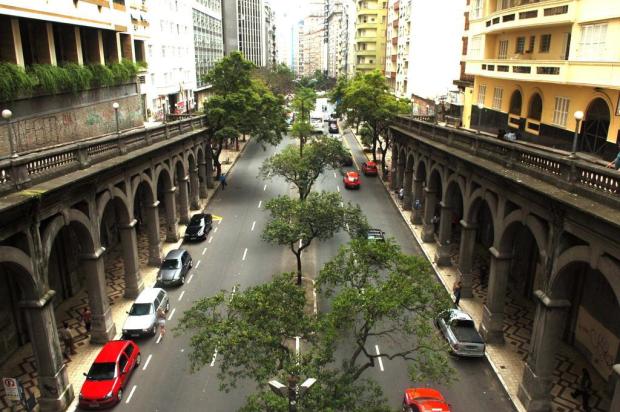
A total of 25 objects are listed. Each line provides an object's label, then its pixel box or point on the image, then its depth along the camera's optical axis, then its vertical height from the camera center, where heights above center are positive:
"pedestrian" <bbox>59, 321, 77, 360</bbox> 23.91 -12.75
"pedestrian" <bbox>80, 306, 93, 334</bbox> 25.20 -12.13
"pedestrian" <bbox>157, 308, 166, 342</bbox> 25.81 -12.73
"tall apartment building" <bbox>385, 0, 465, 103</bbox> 69.31 +4.82
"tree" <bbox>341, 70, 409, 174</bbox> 58.16 -2.85
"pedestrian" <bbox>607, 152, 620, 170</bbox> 18.77 -3.19
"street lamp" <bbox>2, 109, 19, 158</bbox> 17.50 -1.33
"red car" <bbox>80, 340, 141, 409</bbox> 20.02 -12.46
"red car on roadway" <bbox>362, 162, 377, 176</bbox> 63.52 -11.48
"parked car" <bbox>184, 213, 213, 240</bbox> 39.78 -12.08
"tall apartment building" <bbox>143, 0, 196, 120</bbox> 56.53 +2.31
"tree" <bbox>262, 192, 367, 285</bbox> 28.47 -8.16
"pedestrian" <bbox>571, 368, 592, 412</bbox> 20.14 -12.79
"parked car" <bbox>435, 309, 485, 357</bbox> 23.55 -12.37
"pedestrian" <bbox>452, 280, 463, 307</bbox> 28.73 -12.35
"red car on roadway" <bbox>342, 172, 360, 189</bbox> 56.50 -11.61
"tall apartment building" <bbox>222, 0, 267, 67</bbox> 126.77 +14.85
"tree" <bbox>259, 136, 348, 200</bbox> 40.91 -7.11
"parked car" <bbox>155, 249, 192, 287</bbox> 31.39 -12.28
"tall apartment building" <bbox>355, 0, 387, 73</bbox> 110.56 +10.03
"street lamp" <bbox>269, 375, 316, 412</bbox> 12.44 -7.81
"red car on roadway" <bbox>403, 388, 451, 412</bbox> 18.53 -12.25
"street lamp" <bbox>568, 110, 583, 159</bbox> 17.28 -1.68
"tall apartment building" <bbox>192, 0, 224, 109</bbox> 80.81 +7.37
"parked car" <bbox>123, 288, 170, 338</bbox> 25.28 -12.30
